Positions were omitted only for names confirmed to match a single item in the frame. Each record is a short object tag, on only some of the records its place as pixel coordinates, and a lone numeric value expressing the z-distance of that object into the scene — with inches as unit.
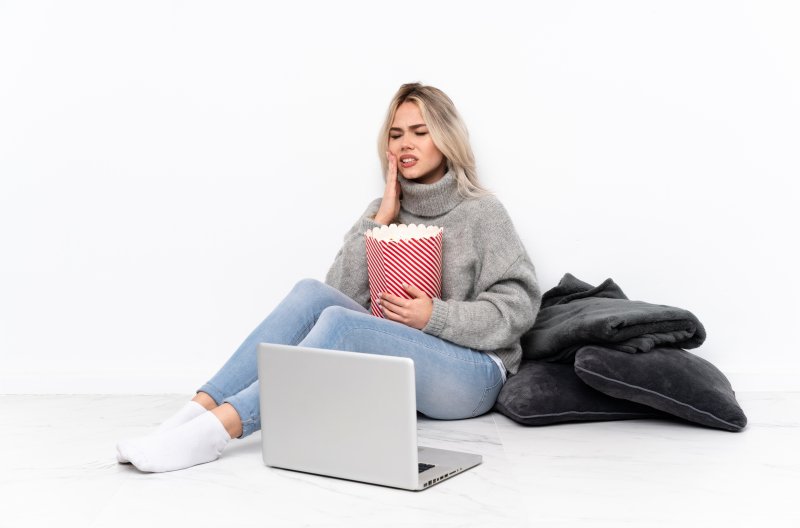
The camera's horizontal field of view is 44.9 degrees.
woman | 83.1
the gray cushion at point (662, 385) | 92.2
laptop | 73.2
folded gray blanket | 95.0
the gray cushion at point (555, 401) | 95.5
